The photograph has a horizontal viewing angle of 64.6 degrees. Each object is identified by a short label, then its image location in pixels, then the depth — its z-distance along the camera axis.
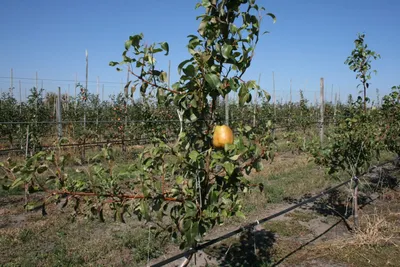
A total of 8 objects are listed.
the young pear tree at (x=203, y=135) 1.33
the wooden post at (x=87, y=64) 12.70
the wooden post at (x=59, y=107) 8.58
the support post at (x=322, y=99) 10.01
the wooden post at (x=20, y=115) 8.59
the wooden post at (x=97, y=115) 10.02
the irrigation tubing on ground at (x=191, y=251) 1.61
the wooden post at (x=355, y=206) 3.54
